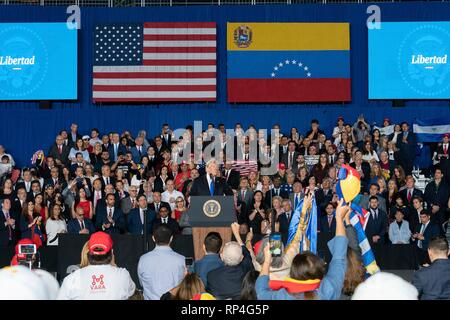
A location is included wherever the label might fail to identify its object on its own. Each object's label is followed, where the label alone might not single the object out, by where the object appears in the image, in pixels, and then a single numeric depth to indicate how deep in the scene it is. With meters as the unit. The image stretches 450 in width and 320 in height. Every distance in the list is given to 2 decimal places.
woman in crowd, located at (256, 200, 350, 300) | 5.55
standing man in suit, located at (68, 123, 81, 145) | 23.03
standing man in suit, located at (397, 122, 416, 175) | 21.45
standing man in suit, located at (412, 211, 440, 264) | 17.78
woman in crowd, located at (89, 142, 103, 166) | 21.19
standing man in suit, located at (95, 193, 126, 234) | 17.82
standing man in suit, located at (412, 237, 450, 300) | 7.11
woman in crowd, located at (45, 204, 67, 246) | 17.72
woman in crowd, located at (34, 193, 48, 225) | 18.34
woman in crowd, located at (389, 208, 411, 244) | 17.87
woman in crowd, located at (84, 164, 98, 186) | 19.78
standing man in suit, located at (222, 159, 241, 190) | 19.81
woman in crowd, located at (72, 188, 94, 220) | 18.48
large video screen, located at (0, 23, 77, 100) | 24.69
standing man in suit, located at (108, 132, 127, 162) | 21.60
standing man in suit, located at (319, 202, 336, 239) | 17.66
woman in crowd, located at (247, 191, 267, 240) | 17.94
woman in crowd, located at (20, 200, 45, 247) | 17.73
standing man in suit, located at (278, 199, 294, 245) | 17.21
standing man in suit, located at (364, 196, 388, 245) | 17.52
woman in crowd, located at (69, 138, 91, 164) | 21.27
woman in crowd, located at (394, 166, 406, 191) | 20.02
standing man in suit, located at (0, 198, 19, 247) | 17.74
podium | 14.20
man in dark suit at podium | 16.27
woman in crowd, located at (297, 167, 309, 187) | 19.61
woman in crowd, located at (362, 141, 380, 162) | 20.82
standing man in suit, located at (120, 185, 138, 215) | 18.61
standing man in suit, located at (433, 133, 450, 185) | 20.70
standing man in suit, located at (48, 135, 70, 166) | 21.70
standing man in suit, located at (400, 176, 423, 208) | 19.03
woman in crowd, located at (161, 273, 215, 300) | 6.49
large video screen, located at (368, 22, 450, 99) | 24.55
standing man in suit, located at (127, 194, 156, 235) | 17.72
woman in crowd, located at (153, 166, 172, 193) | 19.47
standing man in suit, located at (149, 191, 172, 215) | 18.21
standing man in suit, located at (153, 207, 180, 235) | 17.29
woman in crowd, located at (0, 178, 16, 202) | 19.00
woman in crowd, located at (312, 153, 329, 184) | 20.03
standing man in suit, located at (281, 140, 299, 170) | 20.91
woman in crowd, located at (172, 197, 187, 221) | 18.06
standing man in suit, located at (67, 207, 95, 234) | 17.64
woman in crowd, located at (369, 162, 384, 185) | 19.55
